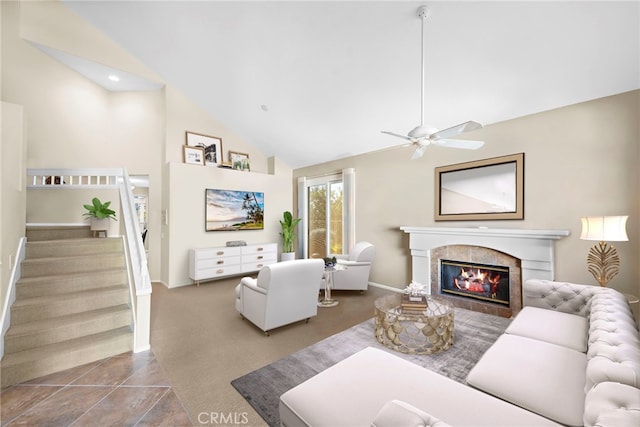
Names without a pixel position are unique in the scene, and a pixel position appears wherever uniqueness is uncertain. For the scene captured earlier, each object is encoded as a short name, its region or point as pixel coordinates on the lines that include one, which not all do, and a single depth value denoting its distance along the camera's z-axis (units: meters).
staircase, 2.28
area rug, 2.01
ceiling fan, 2.19
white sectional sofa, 0.96
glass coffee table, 2.57
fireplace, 3.53
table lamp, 2.47
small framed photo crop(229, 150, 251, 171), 6.24
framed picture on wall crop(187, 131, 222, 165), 5.70
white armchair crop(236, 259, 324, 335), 2.87
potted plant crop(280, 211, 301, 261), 6.67
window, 5.73
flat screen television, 5.68
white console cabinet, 5.15
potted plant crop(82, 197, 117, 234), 3.70
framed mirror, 3.56
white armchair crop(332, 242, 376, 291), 4.52
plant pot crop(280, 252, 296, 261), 6.65
